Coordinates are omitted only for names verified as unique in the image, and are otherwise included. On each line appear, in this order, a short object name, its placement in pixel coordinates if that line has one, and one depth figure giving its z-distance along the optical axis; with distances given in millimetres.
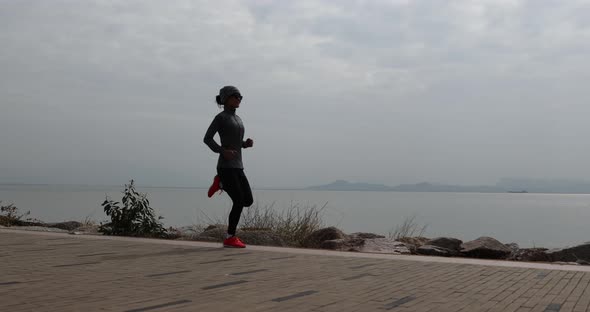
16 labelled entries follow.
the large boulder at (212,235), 10914
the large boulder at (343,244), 10672
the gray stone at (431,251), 10116
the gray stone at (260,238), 10250
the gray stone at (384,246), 10188
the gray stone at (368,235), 13871
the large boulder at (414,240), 13633
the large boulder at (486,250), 10281
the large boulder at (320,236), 11633
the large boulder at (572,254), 10211
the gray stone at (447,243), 11648
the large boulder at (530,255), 10525
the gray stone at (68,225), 16672
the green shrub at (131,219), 11500
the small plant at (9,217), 15361
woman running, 8633
